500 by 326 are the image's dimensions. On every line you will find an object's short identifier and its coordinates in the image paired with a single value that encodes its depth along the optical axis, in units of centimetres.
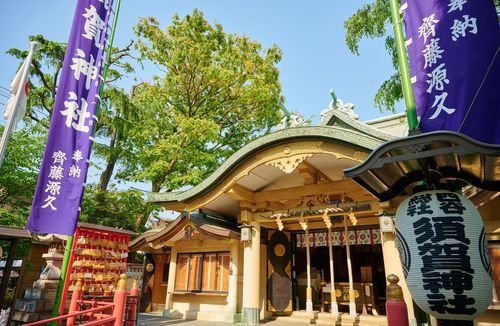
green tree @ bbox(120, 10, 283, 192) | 1741
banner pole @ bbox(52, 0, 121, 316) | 651
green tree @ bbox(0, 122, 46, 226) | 1289
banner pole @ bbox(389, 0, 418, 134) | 616
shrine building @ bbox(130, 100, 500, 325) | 841
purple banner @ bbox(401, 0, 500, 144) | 538
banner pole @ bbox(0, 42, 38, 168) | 572
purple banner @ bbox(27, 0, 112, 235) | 643
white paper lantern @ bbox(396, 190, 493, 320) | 418
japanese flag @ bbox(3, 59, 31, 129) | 615
